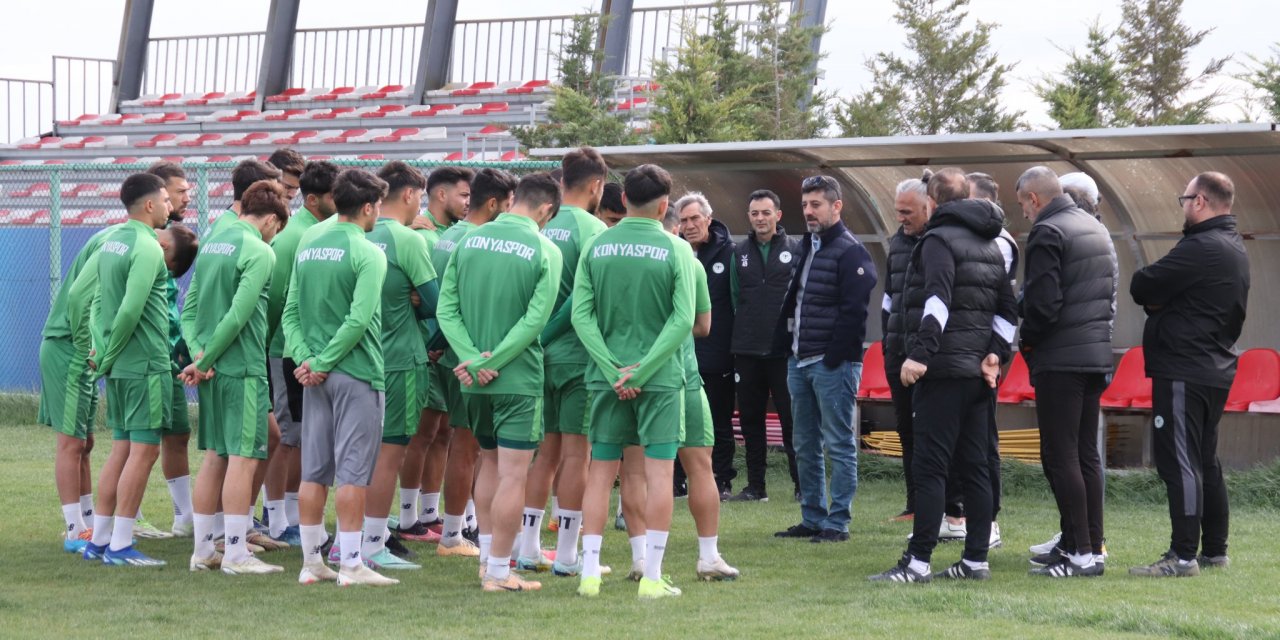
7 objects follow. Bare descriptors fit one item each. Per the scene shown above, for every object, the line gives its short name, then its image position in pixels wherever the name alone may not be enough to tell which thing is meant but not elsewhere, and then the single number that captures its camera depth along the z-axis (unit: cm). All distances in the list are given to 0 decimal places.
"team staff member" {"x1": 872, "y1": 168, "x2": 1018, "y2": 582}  1287
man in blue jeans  1593
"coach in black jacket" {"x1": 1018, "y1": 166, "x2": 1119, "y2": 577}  1327
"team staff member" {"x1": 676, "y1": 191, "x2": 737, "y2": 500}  1881
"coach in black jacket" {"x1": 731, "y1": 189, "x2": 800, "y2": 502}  1836
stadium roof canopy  1887
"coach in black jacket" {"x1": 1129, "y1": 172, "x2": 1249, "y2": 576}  1337
